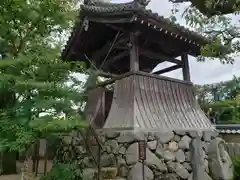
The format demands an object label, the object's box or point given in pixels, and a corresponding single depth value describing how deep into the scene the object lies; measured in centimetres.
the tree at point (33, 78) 380
